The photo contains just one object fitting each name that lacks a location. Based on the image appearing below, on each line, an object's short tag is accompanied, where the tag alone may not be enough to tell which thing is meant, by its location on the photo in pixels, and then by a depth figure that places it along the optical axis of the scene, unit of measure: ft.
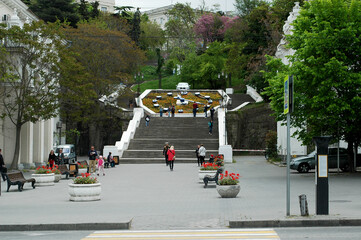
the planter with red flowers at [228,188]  68.39
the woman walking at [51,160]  120.88
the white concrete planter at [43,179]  92.53
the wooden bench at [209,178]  83.43
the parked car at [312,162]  117.50
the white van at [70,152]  169.99
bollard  48.19
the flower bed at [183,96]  255.25
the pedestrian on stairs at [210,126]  203.21
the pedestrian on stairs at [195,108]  229.84
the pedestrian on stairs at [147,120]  214.14
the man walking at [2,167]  91.14
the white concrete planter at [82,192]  67.10
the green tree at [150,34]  402.52
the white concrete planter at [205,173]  93.61
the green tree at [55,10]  285.43
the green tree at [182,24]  377.09
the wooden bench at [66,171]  108.68
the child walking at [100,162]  115.14
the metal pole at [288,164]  47.83
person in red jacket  127.49
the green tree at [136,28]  363.56
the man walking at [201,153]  135.03
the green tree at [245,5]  367.45
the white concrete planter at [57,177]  99.85
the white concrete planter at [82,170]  116.20
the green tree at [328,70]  97.14
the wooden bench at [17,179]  81.97
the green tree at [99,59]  211.20
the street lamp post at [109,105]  226.23
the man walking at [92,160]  121.60
